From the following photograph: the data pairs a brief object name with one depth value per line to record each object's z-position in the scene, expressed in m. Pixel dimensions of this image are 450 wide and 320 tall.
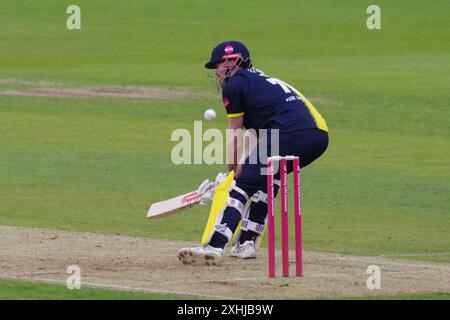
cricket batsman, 10.97
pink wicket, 10.17
